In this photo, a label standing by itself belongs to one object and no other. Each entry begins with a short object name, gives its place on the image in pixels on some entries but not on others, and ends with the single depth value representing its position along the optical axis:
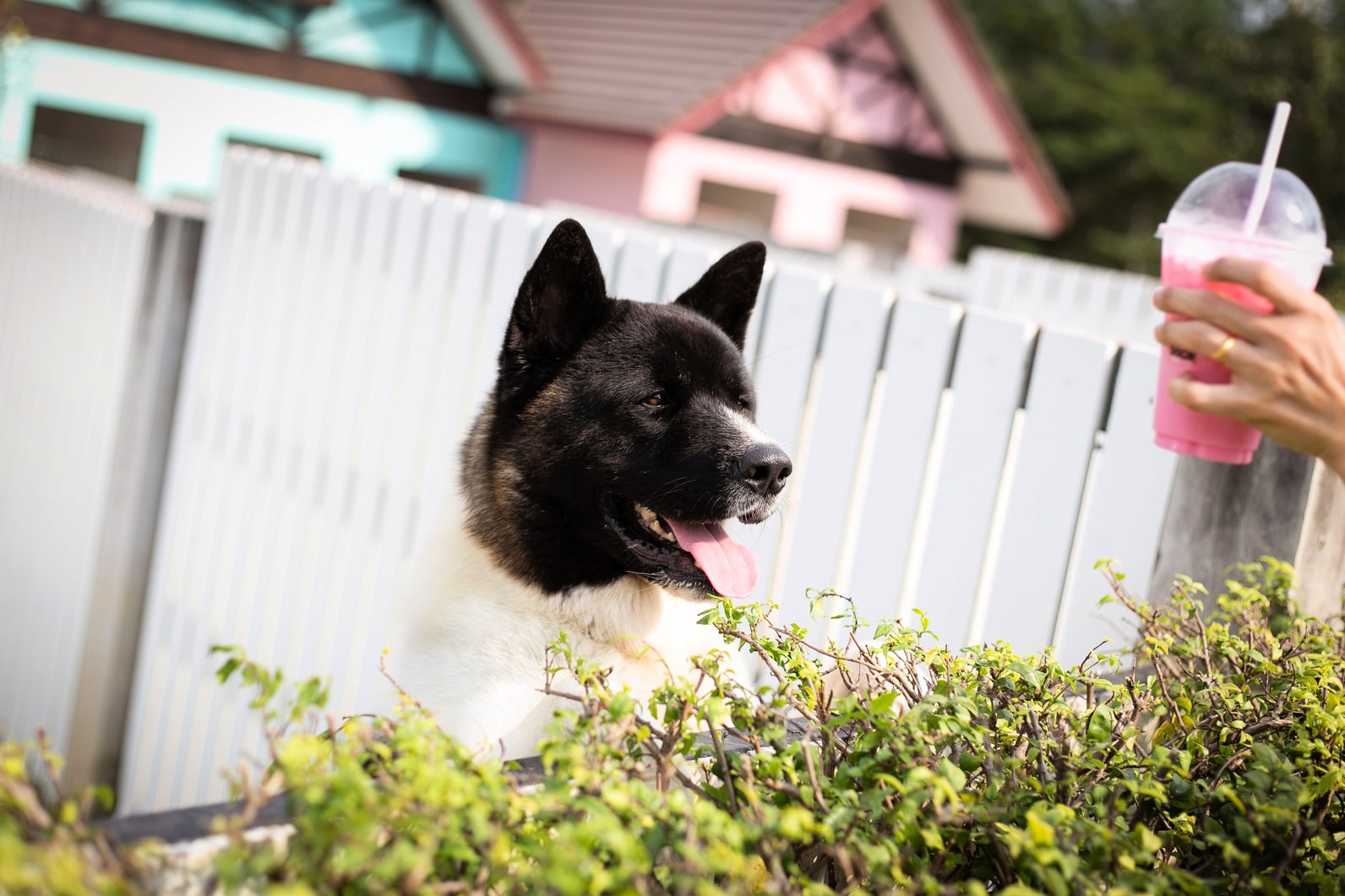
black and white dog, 2.35
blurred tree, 27.77
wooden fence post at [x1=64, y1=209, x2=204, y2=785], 4.57
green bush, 1.16
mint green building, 12.73
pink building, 14.54
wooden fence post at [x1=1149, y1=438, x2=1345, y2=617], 2.51
